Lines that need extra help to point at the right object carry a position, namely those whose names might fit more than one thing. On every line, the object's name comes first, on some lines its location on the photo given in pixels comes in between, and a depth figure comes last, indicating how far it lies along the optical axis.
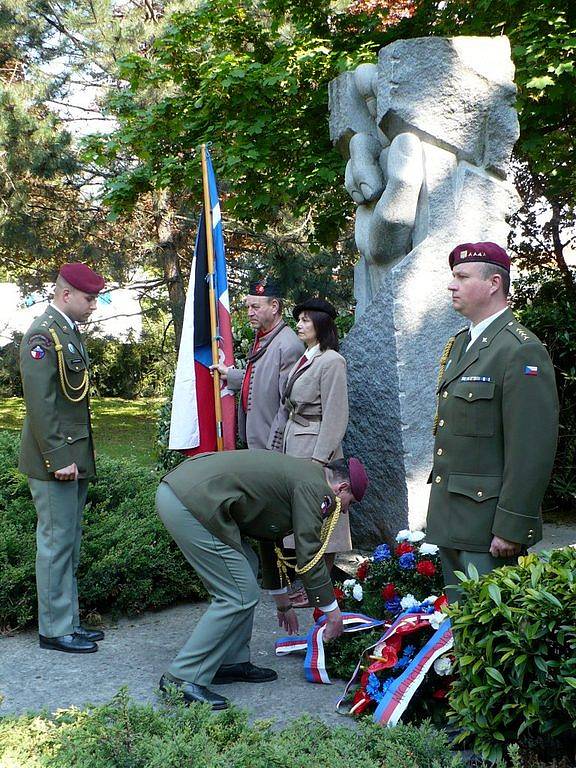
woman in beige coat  4.83
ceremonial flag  5.20
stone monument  5.24
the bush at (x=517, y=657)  2.73
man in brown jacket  5.24
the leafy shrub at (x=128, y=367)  19.03
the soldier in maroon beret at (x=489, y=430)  3.21
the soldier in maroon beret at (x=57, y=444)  4.54
